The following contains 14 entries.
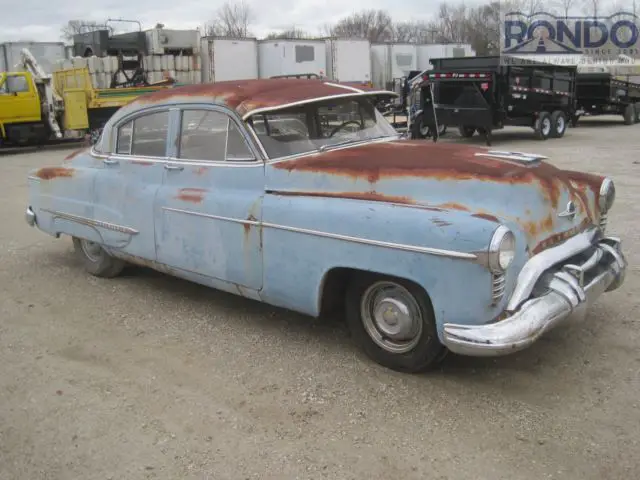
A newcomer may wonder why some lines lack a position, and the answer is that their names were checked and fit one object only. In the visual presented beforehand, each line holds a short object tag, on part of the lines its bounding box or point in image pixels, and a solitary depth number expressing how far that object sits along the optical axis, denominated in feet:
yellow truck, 57.00
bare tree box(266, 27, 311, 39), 217.64
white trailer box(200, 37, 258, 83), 89.35
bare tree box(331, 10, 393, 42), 269.23
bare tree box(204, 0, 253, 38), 230.07
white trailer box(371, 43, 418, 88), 111.65
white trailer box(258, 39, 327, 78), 94.39
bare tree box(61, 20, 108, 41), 105.39
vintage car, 10.87
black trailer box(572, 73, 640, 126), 73.41
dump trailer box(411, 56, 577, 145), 53.62
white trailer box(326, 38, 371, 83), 99.91
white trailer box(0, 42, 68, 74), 89.35
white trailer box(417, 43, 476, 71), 117.70
